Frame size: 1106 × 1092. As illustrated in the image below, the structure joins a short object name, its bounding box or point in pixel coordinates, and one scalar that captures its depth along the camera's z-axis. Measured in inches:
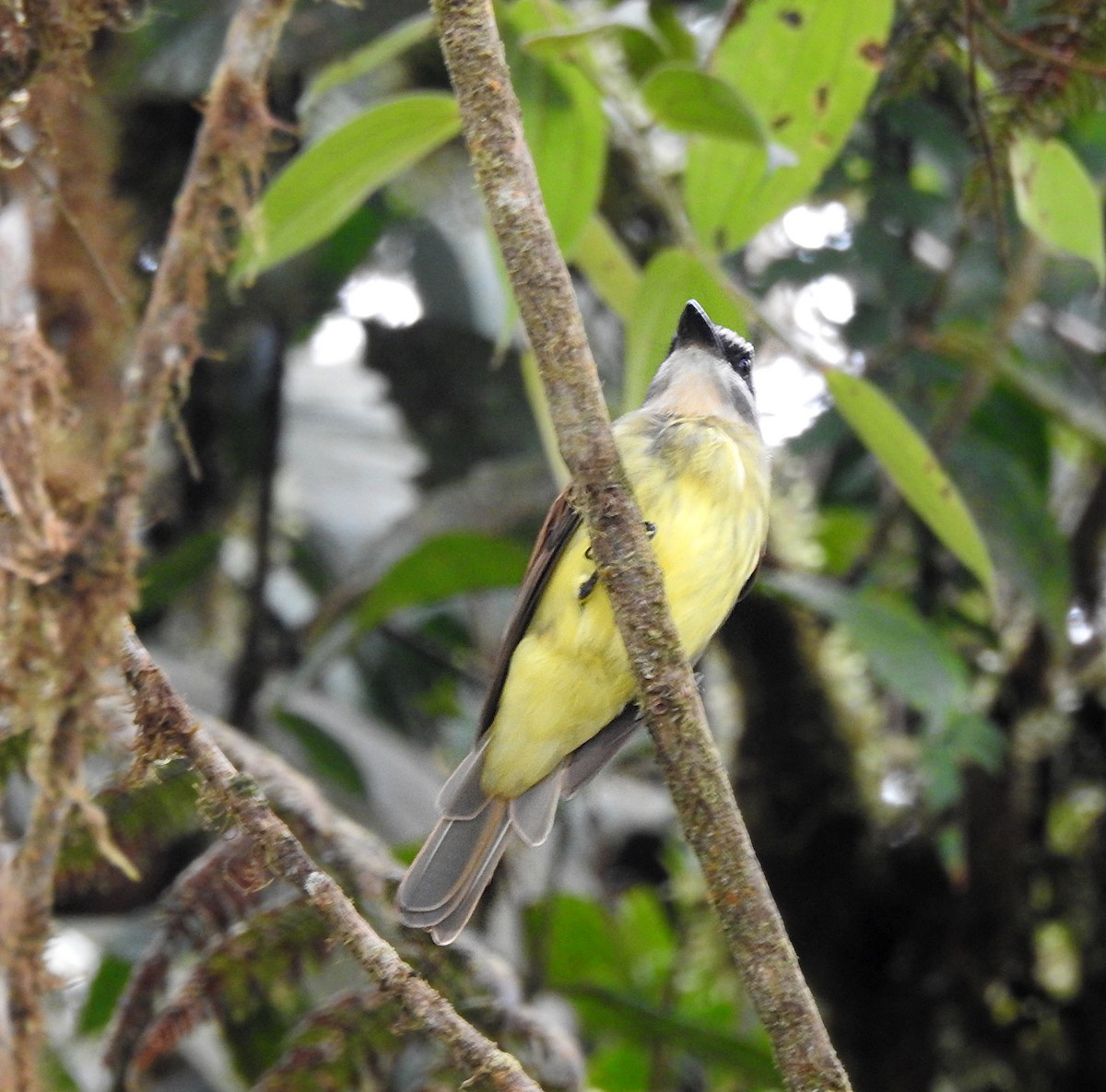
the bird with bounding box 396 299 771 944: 203.2
